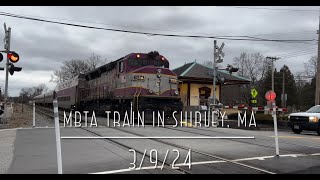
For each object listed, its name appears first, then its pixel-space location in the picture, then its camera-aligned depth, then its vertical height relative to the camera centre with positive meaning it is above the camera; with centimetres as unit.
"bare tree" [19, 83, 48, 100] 10958 +314
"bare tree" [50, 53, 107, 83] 6509 +842
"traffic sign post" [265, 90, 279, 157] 1329 +17
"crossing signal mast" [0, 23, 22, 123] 1206 +197
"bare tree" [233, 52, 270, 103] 5929 +723
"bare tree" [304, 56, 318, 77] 5969 +837
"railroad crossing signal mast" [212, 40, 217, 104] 1556 +242
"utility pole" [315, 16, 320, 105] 1575 +74
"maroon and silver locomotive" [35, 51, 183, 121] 1480 +84
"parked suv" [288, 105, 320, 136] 1282 -123
